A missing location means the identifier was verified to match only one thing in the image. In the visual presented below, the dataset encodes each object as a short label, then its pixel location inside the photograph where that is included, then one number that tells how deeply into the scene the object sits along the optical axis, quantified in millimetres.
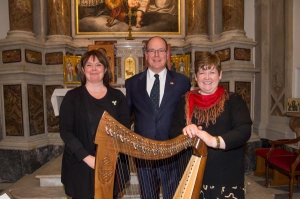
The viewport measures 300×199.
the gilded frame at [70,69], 5762
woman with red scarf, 1883
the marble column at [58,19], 6504
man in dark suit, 2434
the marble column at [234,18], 6160
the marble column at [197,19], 6660
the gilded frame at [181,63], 5852
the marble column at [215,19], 6703
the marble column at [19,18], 5988
